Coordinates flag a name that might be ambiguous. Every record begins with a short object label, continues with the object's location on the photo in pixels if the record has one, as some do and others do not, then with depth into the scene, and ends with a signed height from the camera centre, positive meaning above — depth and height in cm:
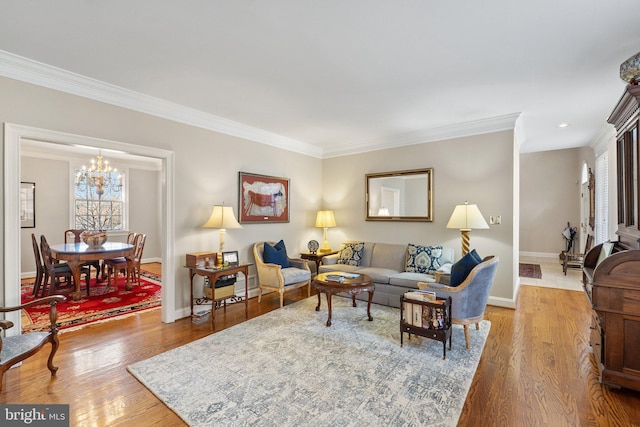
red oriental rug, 371 -130
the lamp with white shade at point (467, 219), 402 -6
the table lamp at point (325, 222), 570 -14
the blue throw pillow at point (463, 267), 306 -54
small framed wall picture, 610 +19
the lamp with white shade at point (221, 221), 395 -9
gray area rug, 202 -132
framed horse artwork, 472 +26
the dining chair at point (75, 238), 542 -50
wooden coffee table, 354 -85
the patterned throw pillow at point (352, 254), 502 -66
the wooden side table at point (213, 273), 364 -73
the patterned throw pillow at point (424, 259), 442 -66
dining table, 446 -61
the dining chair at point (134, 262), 518 -82
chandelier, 590 +81
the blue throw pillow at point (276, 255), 465 -63
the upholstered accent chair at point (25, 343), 209 -96
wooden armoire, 218 -60
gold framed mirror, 496 +33
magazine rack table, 283 -102
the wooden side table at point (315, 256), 522 -73
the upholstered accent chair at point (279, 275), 429 -88
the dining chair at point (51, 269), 454 -83
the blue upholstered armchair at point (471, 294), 299 -80
